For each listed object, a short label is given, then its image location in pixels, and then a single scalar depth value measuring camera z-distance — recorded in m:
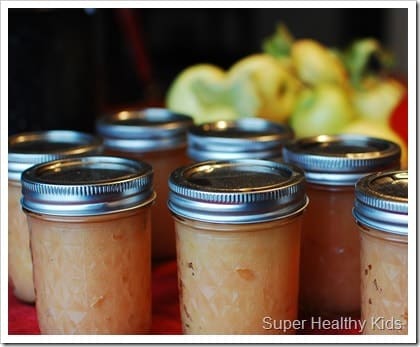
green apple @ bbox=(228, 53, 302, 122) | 0.79
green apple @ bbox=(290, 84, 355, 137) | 0.77
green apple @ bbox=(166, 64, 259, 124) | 0.79
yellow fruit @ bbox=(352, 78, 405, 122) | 0.84
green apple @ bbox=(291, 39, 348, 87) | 0.83
